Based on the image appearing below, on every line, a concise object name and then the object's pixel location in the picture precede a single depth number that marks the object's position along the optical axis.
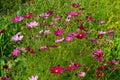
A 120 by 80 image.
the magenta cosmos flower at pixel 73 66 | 3.05
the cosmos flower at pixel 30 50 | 3.46
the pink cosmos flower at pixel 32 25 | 3.86
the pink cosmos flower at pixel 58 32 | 3.58
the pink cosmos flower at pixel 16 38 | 3.71
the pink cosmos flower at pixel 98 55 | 3.34
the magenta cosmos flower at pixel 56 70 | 2.98
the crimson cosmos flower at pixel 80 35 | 3.46
